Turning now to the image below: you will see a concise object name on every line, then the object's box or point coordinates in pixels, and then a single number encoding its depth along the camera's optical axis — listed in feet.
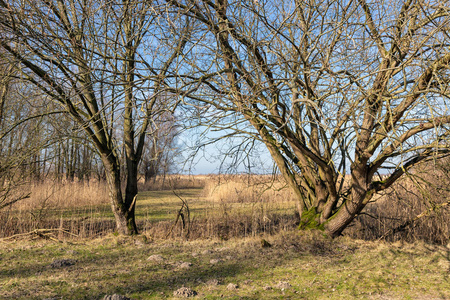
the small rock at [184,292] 11.59
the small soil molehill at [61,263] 15.39
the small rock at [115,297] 11.00
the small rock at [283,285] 12.44
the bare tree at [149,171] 68.45
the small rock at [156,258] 16.02
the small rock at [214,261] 15.62
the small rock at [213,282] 12.76
